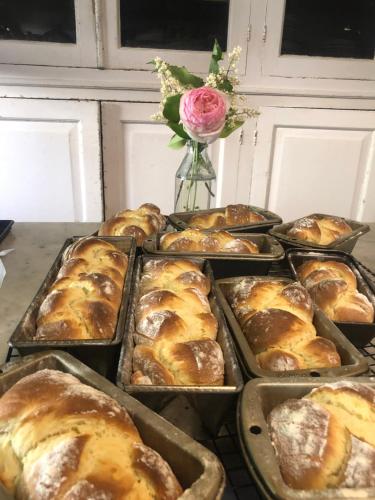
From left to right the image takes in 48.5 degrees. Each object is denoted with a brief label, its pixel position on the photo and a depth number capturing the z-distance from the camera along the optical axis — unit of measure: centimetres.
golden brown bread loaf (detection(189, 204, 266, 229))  137
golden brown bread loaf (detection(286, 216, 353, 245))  127
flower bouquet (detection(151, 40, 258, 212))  120
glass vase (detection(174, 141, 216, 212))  145
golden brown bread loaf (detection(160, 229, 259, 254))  114
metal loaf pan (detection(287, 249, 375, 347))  87
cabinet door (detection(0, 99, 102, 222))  246
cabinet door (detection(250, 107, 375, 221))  262
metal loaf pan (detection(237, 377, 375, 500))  47
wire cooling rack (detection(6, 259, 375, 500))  59
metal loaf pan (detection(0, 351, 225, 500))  46
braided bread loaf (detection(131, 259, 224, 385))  70
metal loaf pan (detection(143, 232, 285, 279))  108
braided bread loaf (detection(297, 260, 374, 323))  91
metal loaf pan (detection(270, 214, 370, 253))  120
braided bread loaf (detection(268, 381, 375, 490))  52
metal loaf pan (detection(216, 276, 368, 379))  69
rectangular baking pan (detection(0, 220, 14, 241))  145
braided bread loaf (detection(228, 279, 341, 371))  75
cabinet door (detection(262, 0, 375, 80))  245
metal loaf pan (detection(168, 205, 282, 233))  132
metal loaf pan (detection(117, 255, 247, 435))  62
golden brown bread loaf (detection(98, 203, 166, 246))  125
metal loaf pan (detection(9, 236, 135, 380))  71
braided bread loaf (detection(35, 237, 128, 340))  78
